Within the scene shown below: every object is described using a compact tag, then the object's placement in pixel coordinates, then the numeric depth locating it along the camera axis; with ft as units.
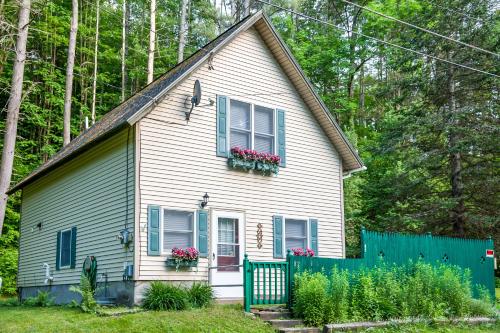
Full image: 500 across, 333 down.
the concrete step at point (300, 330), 35.01
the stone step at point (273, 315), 37.88
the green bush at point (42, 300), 50.75
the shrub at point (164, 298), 39.01
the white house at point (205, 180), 43.42
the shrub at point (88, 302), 39.50
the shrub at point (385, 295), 37.96
